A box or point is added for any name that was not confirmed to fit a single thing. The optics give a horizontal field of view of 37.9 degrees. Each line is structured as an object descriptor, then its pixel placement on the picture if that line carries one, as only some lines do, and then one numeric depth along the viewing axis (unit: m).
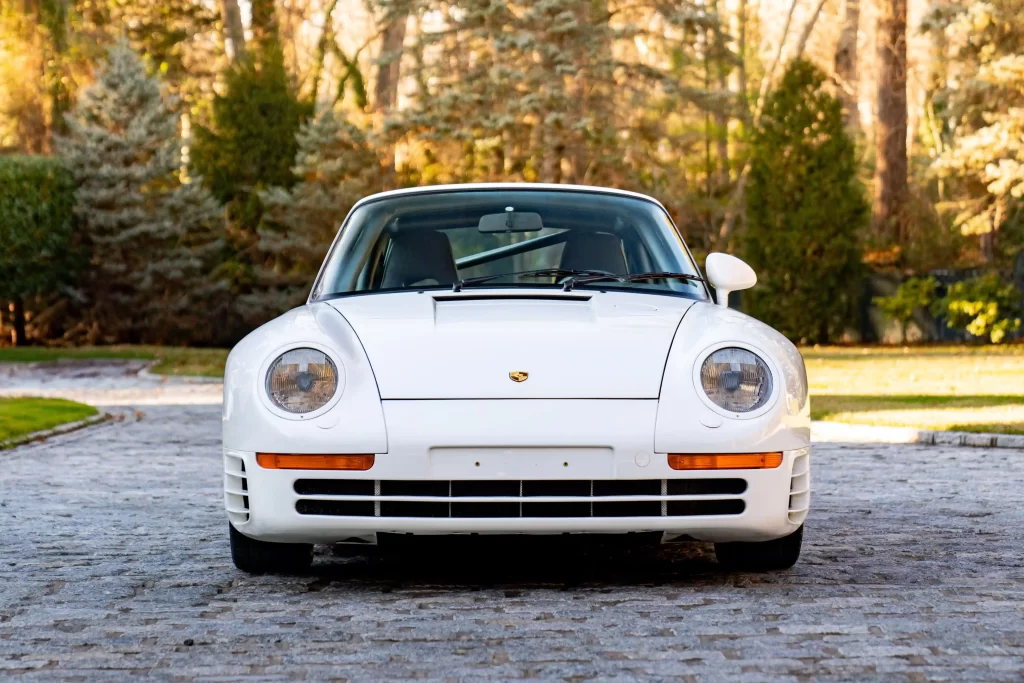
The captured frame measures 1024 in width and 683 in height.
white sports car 4.90
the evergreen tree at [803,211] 30.80
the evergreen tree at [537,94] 31.17
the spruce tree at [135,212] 32.31
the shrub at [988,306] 29.14
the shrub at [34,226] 30.81
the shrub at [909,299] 30.58
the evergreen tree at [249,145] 35.38
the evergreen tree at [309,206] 33.88
